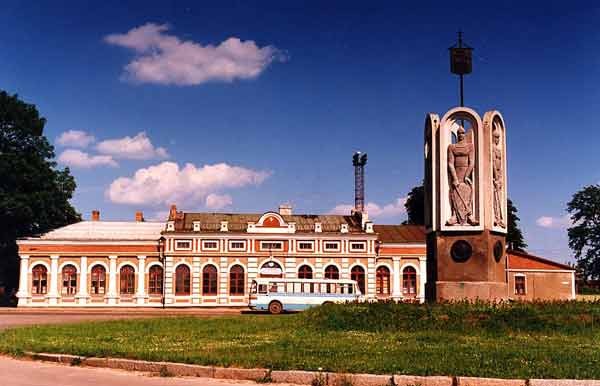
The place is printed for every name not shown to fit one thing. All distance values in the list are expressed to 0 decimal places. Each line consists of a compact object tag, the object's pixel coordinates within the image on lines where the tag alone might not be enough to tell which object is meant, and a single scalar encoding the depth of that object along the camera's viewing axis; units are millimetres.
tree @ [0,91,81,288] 51834
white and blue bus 43750
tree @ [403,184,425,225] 76000
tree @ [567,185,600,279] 78188
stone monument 23875
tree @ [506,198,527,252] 72312
